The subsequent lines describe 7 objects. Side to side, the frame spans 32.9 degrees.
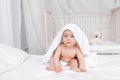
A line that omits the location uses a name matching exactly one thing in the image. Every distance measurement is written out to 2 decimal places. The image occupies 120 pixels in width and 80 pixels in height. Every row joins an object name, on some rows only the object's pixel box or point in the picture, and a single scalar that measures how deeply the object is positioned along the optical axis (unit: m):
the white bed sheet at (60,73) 1.09
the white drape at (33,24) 2.51
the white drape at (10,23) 1.99
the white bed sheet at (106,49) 2.29
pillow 1.33
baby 1.31
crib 2.94
